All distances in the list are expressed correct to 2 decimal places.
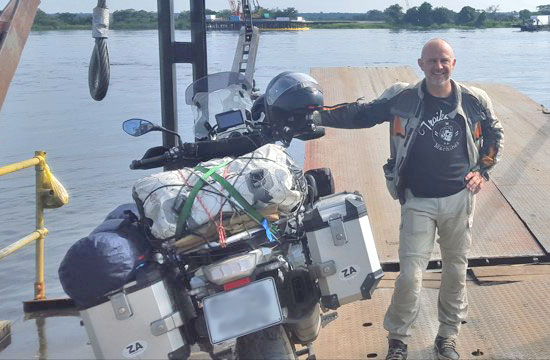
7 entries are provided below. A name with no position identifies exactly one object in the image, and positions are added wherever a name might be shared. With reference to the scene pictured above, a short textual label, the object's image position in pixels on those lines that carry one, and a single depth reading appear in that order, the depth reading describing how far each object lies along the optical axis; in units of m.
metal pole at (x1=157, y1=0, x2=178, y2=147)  5.50
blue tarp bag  2.89
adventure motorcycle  2.94
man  3.84
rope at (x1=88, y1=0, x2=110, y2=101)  4.15
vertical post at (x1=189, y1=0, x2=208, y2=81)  5.54
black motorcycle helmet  3.65
